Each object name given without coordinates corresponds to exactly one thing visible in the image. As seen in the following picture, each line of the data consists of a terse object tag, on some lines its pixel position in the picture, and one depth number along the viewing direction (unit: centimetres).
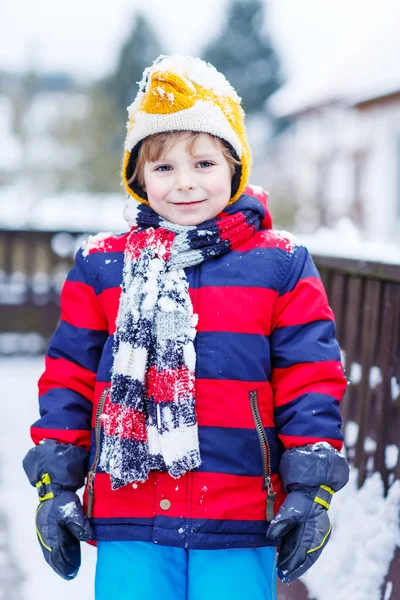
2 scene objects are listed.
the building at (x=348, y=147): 2122
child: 199
